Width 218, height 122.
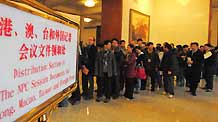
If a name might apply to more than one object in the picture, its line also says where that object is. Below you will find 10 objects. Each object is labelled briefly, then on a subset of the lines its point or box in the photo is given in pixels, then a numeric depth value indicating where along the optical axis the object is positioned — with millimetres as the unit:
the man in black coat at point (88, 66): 4196
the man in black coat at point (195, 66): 5141
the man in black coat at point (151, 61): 5284
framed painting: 6623
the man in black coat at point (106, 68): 4204
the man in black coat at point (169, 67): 4854
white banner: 668
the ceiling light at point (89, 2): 6724
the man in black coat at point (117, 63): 4453
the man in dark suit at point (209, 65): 5739
